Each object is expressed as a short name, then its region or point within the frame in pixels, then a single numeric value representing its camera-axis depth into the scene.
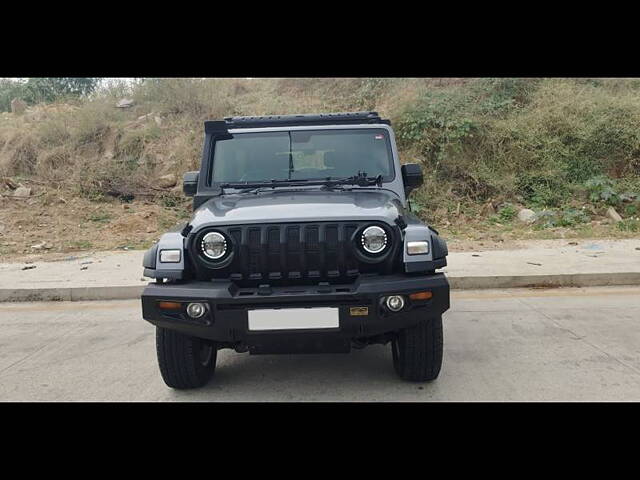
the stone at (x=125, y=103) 15.46
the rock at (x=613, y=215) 10.10
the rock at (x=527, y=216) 10.30
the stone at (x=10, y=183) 12.24
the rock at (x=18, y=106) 17.00
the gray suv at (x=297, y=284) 3.21
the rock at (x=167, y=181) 12.35
